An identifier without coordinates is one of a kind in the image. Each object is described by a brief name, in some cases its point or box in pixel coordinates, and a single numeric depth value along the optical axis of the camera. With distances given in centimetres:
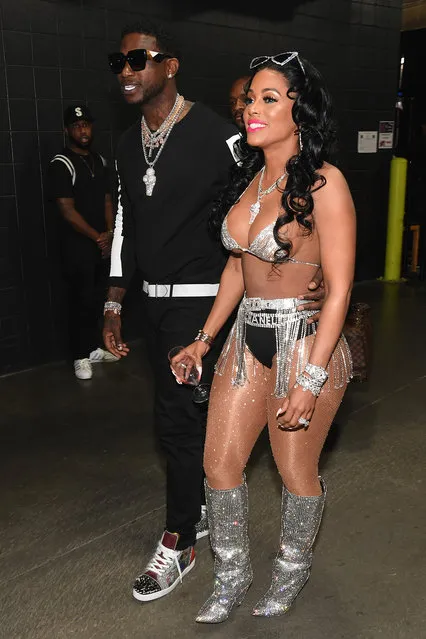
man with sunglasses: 241
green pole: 811
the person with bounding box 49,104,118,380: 489
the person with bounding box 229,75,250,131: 384
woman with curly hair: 197
